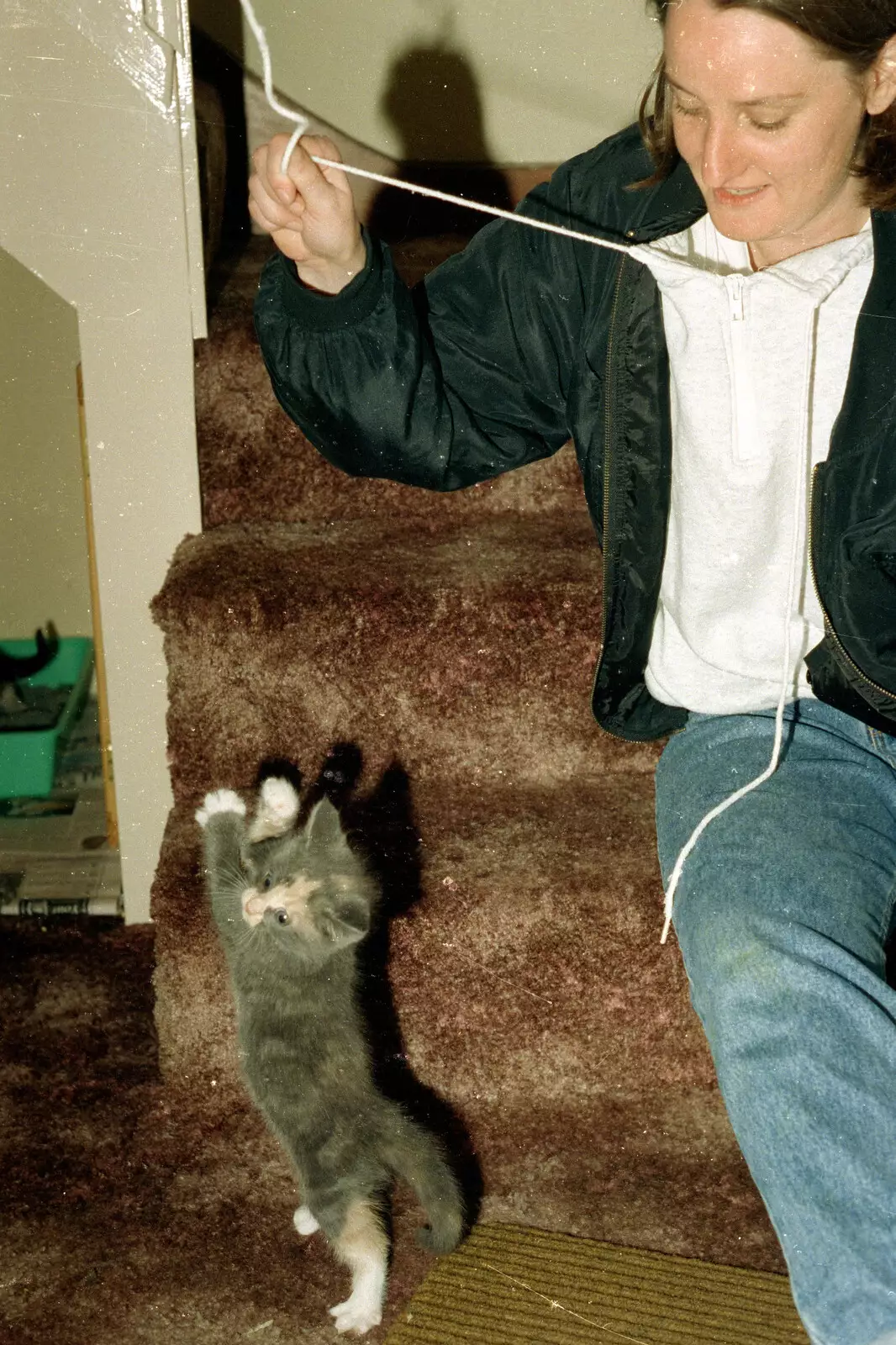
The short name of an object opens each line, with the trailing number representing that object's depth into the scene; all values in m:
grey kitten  1.10
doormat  1.07
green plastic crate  1.82
